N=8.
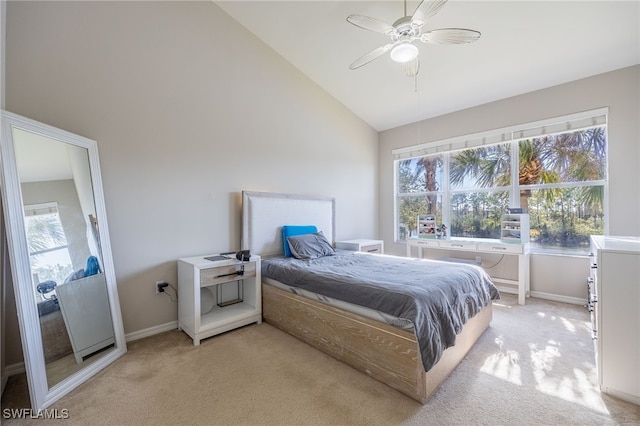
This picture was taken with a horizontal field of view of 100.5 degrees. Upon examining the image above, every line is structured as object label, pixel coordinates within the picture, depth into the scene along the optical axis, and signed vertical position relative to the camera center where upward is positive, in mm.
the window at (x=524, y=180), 3281 +159
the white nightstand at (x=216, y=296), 2398 -938
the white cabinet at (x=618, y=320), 1586 -831
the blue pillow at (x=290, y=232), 3385 -382
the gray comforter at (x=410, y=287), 1686 -690
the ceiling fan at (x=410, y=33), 2045 +1336
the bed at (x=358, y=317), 1660 -913
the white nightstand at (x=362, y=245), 4043 -717
